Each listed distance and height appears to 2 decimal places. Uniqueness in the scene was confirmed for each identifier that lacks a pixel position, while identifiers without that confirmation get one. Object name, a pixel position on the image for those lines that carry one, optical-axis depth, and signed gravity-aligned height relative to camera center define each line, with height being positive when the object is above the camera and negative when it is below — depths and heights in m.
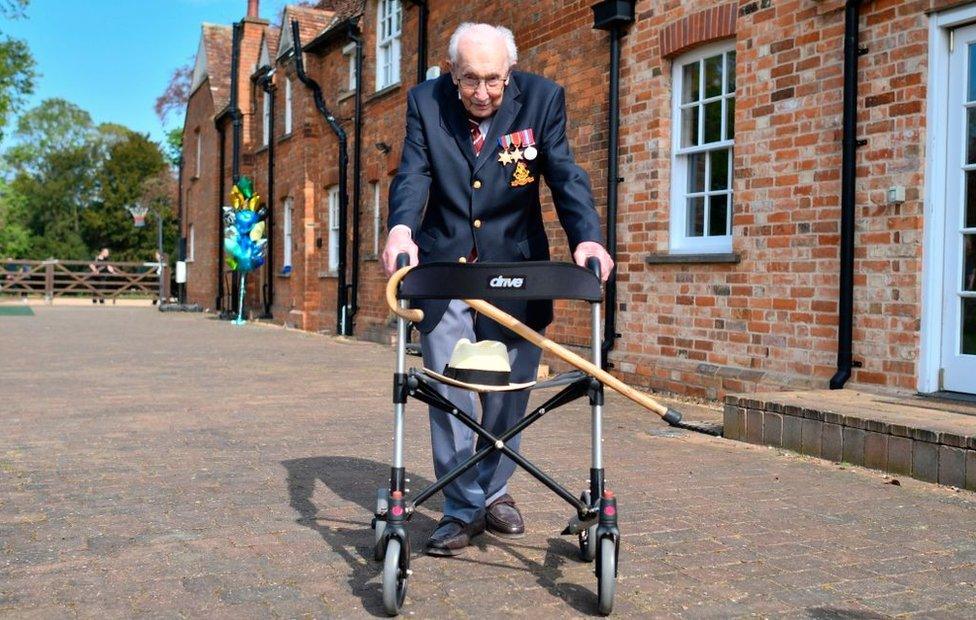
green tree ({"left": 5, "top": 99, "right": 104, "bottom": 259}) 74.19 +8.87
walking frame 3.29 -0.29
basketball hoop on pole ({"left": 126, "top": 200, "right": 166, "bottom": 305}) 34.83 +3.49
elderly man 3.98 +0.38
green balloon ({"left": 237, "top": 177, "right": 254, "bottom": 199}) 24.31 +2.45
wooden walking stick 3.26 -0.13
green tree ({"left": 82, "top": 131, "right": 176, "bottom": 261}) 68.50 +6.04
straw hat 3.48 -0.25
